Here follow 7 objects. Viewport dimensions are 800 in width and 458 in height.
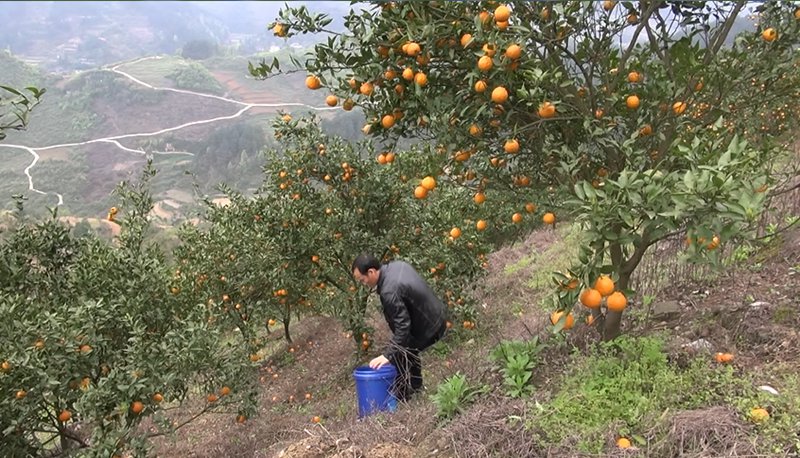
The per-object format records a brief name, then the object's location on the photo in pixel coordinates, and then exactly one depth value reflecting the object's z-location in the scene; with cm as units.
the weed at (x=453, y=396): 308
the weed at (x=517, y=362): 304
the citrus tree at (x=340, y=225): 542
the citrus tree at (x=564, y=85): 254
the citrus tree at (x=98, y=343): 319
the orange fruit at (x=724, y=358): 284
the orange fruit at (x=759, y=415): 238
